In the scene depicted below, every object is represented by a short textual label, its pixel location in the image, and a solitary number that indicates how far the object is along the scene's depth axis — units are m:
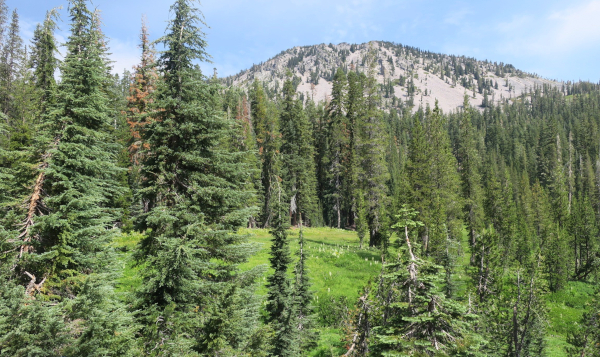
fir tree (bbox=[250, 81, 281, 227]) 43.23
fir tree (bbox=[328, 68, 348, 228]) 48.19
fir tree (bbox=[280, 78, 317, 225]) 46.72
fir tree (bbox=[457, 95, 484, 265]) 38.44
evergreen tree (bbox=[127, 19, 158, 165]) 29.52
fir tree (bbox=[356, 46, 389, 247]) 30.56
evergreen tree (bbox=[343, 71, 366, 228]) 38.16
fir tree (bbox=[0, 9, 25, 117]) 36.09
